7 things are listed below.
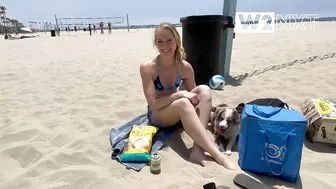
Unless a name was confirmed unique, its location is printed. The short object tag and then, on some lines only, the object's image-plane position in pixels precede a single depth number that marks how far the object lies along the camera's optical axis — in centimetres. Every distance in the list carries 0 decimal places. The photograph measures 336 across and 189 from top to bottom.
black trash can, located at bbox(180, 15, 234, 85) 414
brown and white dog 243
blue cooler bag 182
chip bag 216
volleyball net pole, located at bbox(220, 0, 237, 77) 462
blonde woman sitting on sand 223
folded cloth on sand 215
